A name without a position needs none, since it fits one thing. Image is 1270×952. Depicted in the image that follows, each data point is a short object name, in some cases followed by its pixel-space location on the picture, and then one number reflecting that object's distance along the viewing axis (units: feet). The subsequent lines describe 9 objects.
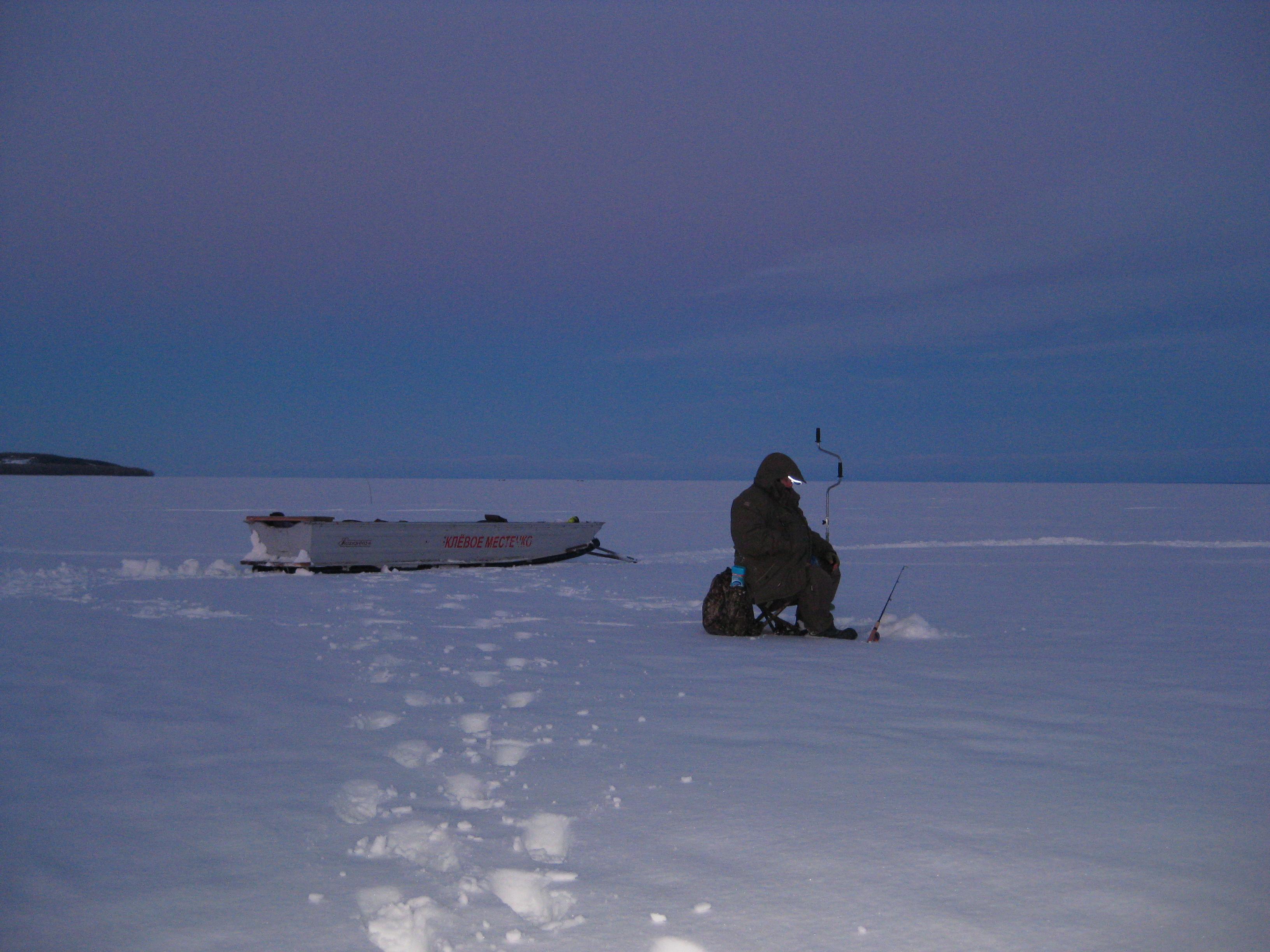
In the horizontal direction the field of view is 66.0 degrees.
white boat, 42.11
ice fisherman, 24.49
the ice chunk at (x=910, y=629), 26.27
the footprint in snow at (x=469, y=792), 11.74
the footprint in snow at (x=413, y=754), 13.64
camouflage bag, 25.79
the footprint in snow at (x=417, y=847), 9.95
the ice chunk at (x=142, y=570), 41.27
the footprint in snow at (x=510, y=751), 13.69
